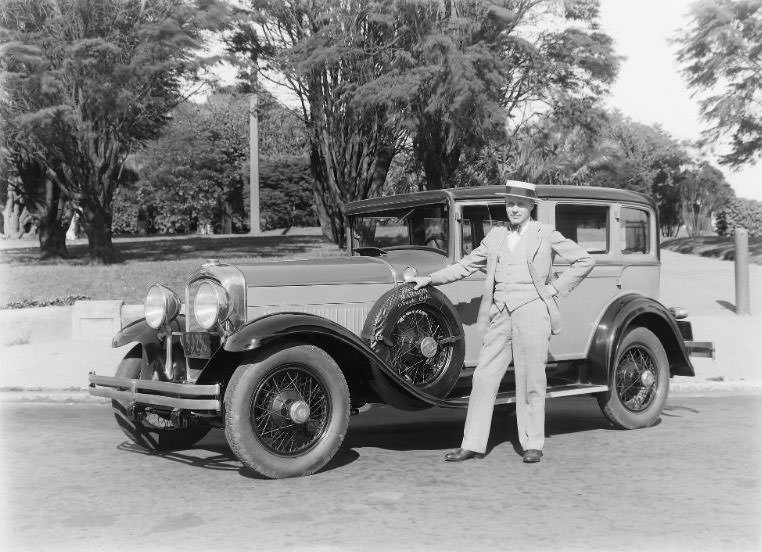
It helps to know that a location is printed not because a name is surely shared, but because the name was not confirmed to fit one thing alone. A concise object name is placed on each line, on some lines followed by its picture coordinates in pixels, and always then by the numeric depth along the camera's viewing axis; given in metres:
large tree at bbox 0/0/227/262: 21.84
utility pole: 34.13
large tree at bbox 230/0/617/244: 20.61
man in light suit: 6.61
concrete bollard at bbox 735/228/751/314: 15.33
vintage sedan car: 6.12
